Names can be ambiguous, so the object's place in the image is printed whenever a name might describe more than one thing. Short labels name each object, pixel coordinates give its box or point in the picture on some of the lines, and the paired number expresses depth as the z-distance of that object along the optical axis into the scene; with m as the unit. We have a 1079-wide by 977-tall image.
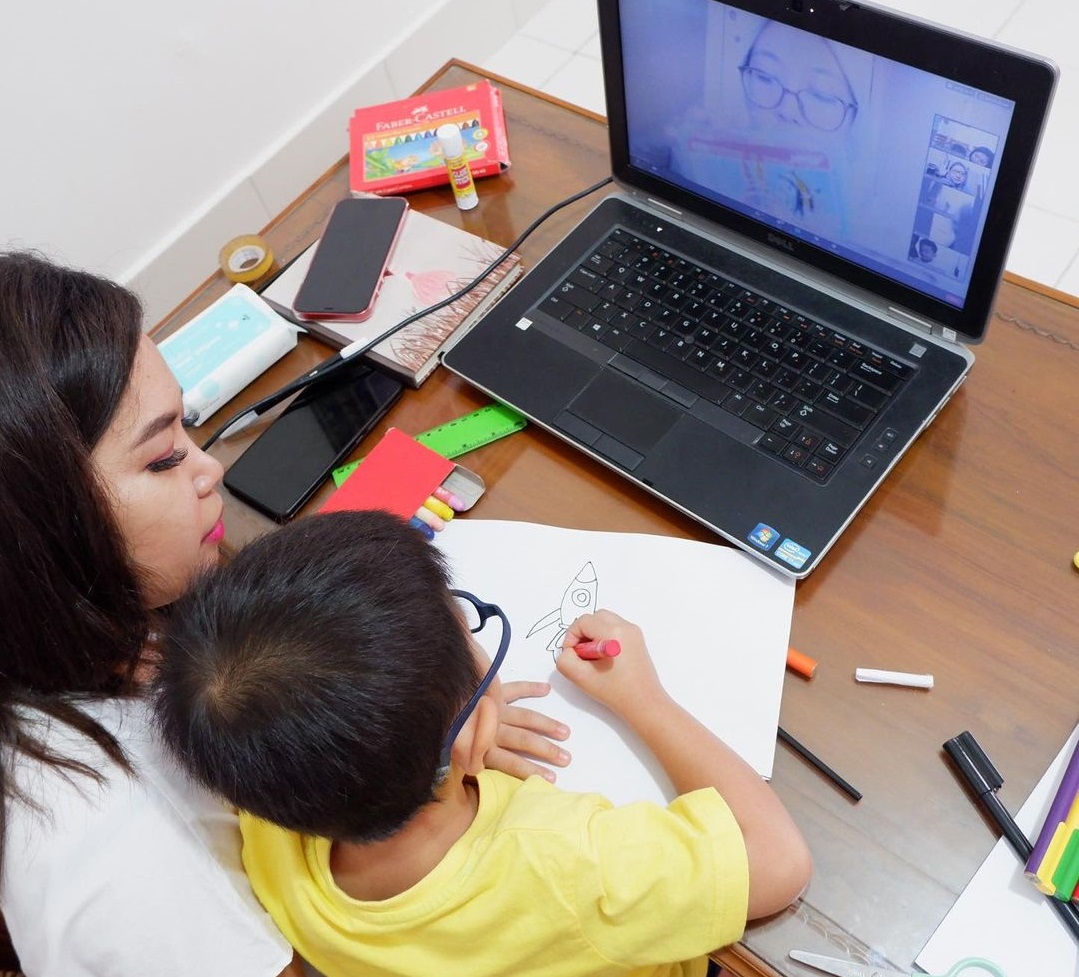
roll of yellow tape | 1.03
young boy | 0.54
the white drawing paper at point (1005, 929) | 0.57
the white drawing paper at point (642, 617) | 0.68
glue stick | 1.00
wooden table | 0.61
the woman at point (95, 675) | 0.59
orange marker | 0.69
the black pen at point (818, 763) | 0.65
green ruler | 0.87
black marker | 0.61
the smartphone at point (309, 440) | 0.86
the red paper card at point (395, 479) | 0.83
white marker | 0.68
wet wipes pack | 0.92
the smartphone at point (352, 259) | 0.95
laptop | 0.67
